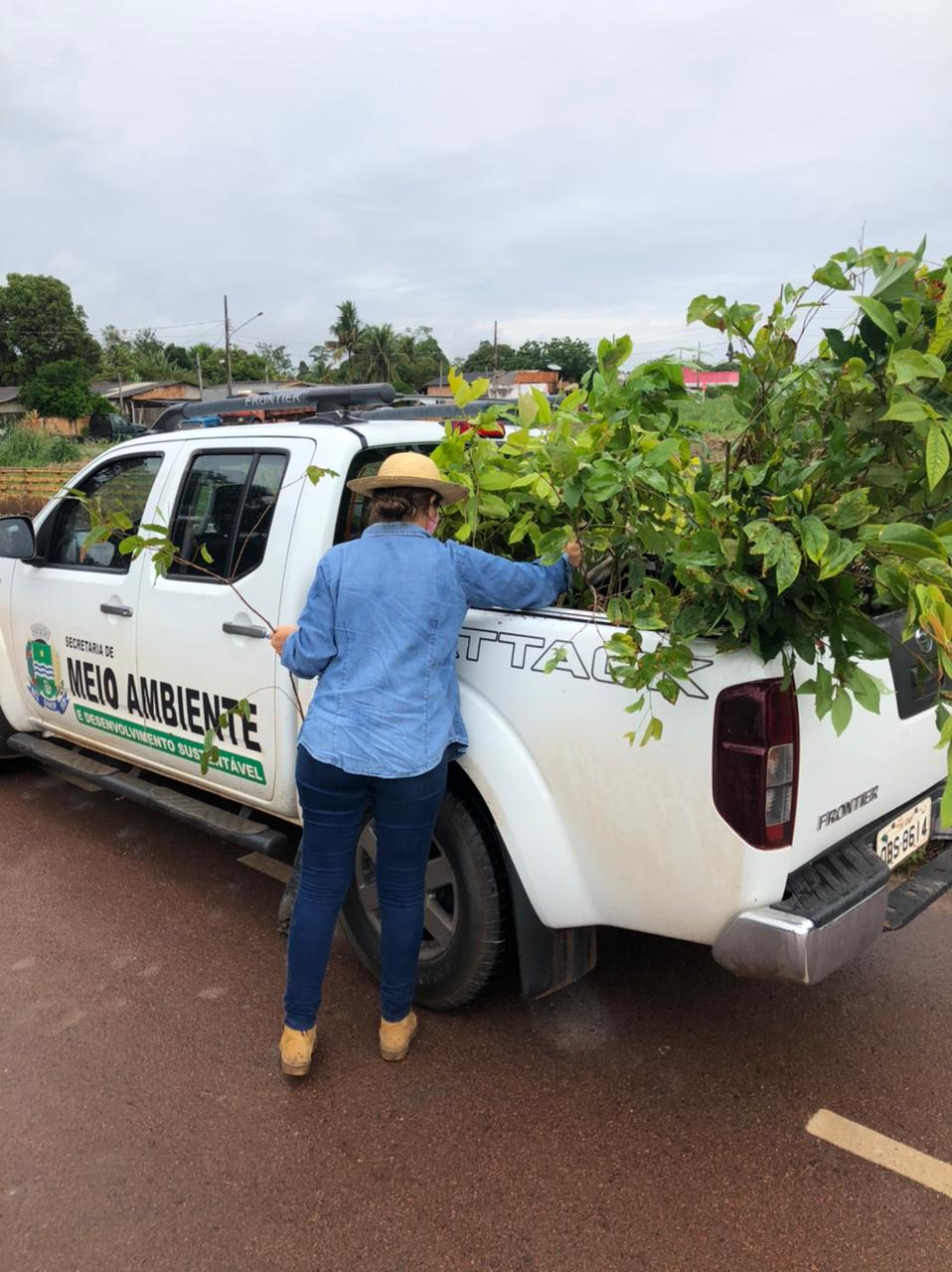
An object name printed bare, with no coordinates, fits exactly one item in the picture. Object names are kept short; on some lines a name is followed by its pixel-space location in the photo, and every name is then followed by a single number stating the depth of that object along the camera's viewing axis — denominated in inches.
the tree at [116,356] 3314.5
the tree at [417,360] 3267.7
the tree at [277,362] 3848.4
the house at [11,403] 2362.2
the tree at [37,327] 2492.6
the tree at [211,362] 3526.3
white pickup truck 86.0
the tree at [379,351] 3255.4
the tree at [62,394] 2057.1
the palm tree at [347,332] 3331.7
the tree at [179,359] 3742.6
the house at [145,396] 2525.8
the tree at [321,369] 3562.7
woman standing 101.3
